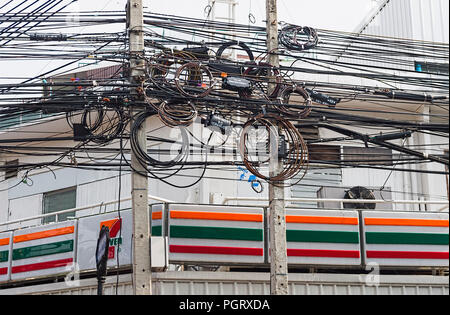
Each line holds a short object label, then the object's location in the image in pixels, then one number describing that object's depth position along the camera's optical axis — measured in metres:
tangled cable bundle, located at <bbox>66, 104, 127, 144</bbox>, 13.19
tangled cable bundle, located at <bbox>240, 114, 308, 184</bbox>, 12.96
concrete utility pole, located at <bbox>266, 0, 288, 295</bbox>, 12.41
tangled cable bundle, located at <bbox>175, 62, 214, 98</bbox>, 12.97
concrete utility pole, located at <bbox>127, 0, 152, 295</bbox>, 12.00
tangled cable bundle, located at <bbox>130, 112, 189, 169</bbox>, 12.41
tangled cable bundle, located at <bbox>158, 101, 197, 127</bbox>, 12.86
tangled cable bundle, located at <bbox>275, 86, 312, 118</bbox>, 13.10
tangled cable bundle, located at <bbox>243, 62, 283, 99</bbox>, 13.57
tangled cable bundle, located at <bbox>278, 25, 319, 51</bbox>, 14.38
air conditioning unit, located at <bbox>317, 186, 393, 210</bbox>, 16.67
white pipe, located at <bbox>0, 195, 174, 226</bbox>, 14.93
